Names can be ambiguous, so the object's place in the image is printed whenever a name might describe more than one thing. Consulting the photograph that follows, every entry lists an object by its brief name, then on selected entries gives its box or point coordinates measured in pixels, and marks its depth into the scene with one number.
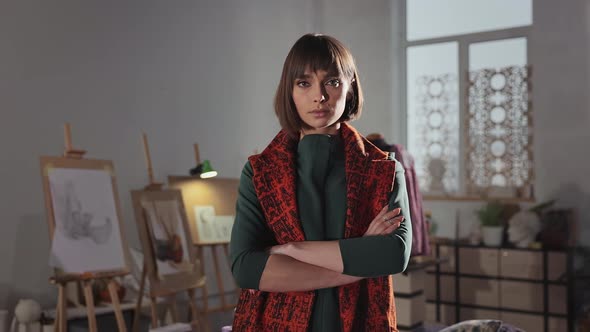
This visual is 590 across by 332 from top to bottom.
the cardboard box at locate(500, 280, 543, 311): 5.30
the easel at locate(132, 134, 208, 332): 4.04
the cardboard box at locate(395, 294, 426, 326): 4.43
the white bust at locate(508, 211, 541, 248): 5.38
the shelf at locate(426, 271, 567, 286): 5.22
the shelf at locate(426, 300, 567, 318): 5.26
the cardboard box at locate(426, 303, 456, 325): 5.69
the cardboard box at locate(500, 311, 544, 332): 5.31
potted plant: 5.53
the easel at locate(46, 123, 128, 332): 3.37
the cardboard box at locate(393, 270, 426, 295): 4.44
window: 5.94
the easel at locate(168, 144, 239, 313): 4.71
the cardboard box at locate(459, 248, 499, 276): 5.49
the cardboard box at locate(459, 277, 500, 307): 5.49
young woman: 1.25
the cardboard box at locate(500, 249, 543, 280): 5.29
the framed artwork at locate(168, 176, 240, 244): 4.72
